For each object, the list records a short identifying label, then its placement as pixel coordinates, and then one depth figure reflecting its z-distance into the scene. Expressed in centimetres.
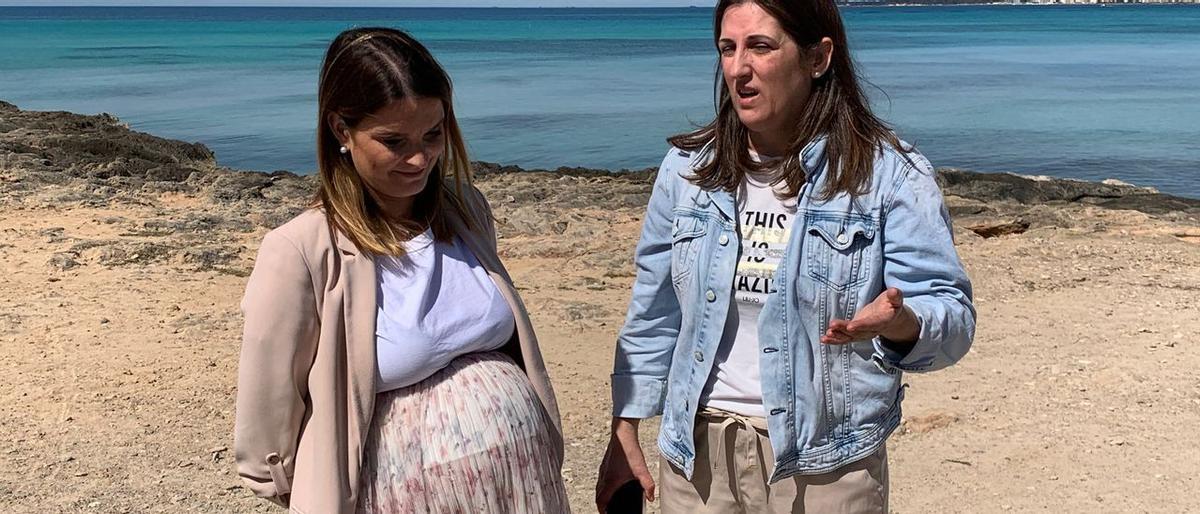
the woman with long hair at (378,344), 236
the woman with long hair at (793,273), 243
